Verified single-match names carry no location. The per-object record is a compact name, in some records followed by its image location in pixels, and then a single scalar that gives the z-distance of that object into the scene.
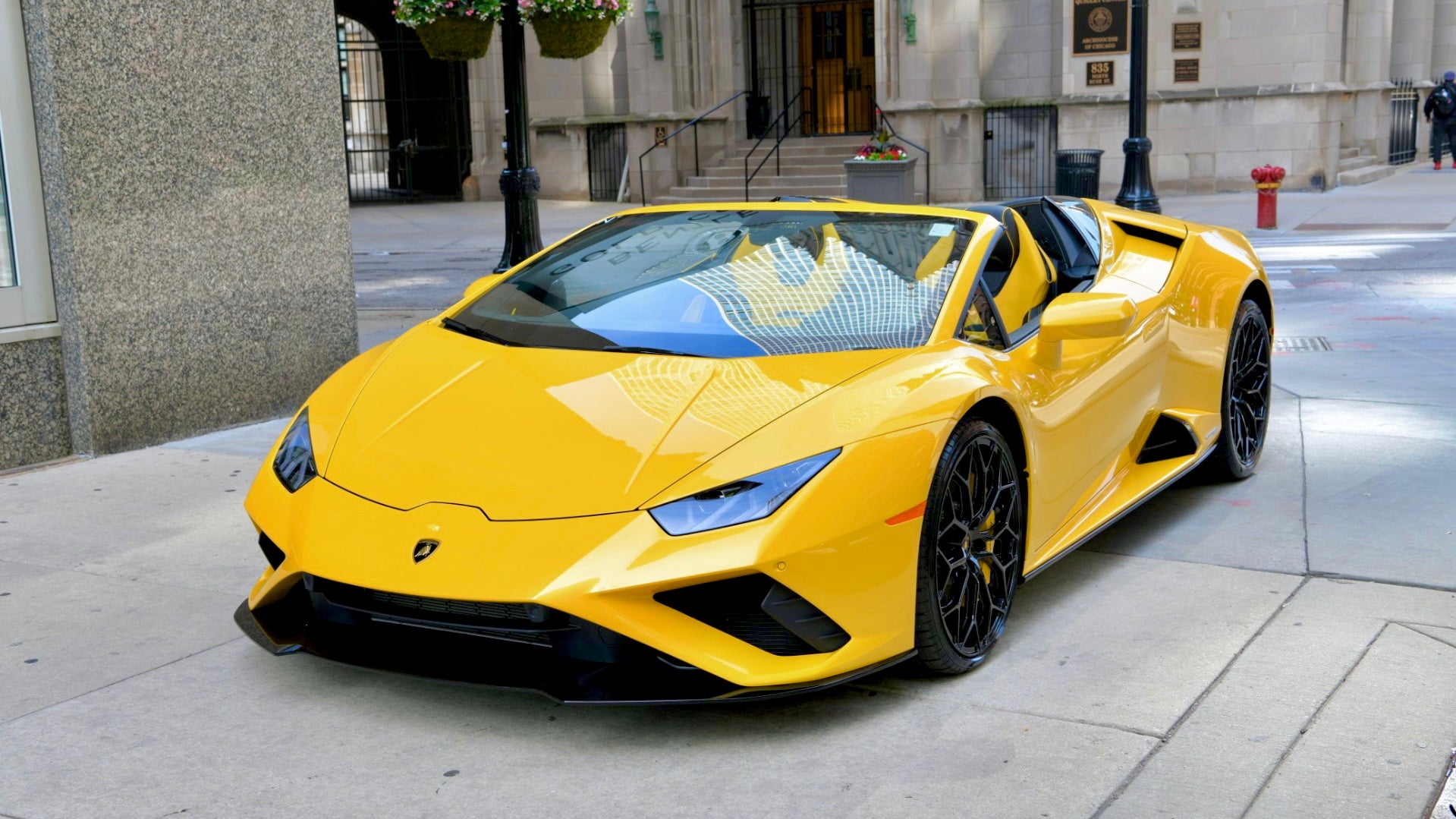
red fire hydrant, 17.78
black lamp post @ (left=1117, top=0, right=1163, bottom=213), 15.77
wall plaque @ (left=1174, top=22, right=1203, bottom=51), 23.55
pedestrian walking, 27.67
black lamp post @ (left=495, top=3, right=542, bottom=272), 11.08
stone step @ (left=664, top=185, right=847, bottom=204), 24.08
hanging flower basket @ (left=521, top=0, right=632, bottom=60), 10.52
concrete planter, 18.20
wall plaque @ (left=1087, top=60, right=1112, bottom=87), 23.88
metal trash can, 18.62
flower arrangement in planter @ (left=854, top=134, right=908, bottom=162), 18.22
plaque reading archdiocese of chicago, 23.47
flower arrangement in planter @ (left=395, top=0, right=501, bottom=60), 10.31
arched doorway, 29.42
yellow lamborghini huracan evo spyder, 3.48
